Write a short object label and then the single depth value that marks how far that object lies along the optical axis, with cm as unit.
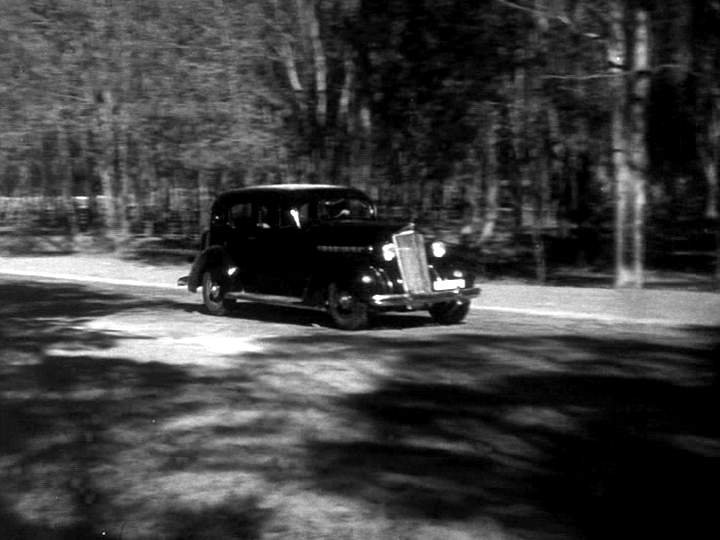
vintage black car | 1595
